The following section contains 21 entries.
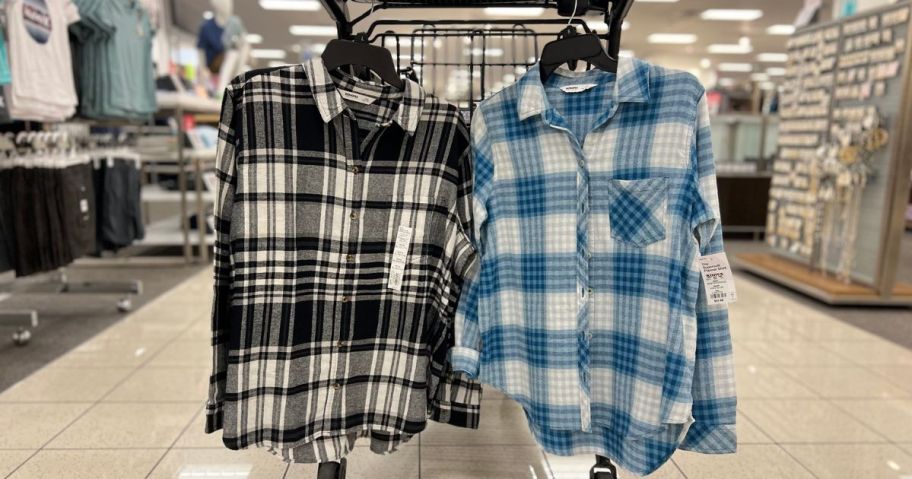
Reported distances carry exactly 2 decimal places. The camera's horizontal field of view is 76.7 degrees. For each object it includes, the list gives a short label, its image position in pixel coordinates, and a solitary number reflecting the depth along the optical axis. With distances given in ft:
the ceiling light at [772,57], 49.40
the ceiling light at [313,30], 39.27
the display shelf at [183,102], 15.51
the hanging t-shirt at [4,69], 9.11
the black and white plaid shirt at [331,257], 4.20
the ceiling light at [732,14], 33.27
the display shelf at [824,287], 13.66
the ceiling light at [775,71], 58.23
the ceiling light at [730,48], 44.47
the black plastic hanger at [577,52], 4.51
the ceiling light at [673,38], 40.51
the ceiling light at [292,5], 31.89
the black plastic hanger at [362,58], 4.36
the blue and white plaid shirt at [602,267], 4.26
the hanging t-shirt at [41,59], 9.62
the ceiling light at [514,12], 32.22
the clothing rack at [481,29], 4.89
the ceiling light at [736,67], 55.61
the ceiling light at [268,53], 48.60
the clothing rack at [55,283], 10.12
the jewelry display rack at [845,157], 13.17
